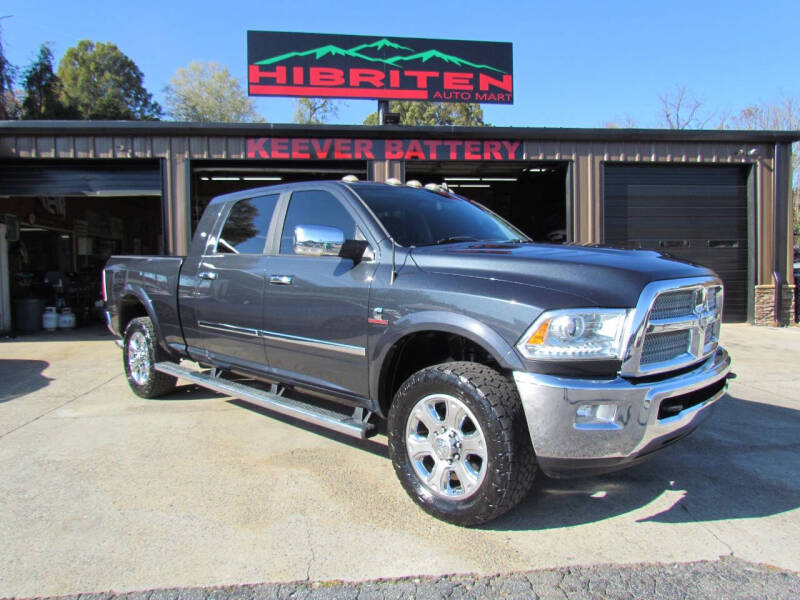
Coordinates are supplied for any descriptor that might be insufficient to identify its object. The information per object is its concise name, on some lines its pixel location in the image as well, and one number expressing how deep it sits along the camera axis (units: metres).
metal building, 10.69
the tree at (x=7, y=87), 19.61
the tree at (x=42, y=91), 27.33
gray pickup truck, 2.56
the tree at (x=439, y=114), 46.34
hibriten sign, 12.14
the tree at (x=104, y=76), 46.50
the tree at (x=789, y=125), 27.02
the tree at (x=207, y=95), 50.84
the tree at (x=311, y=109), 46.28
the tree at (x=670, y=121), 29.72
